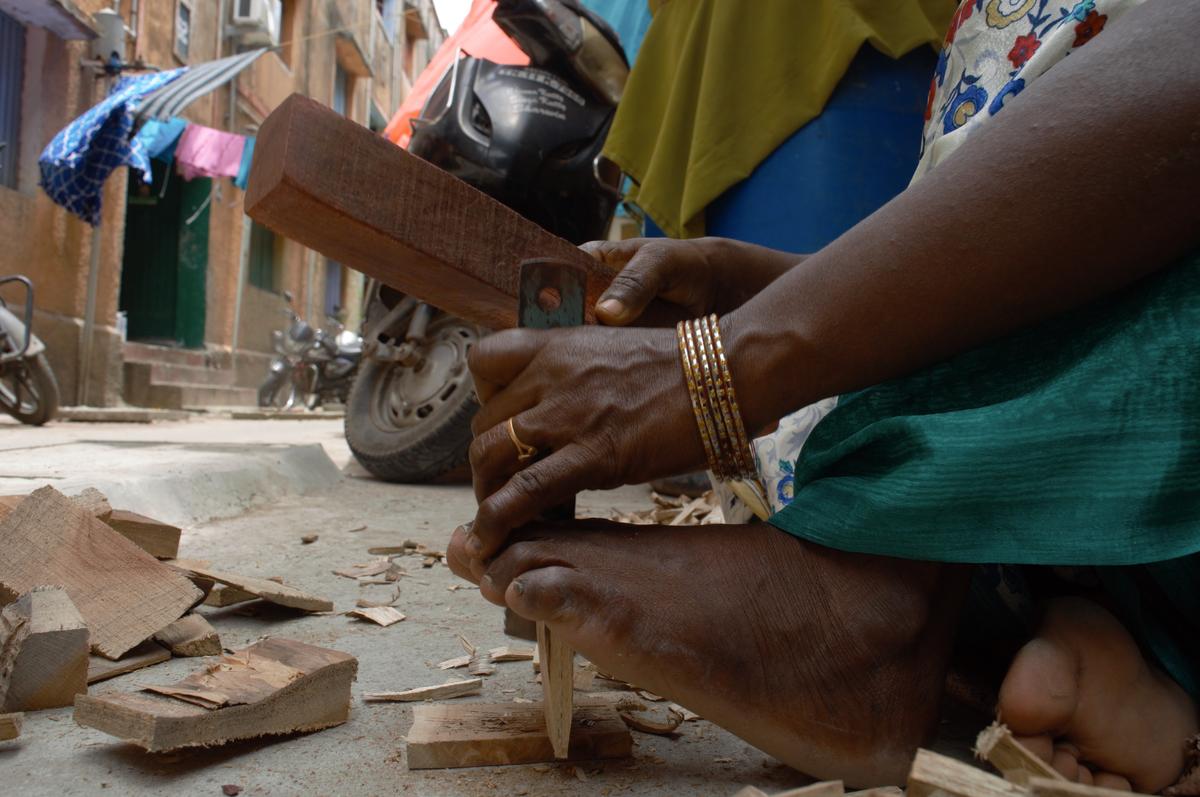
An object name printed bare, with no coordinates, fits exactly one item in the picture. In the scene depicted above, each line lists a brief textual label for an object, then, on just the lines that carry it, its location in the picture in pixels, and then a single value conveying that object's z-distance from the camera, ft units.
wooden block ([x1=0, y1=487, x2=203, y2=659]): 3.86
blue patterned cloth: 24.27
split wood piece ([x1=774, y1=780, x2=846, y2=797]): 2.17
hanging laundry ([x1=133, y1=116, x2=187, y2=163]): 28.14
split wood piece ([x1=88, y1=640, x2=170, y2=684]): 3.62
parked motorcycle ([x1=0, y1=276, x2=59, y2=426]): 18.92
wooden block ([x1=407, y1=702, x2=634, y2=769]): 2.88
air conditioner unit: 35.24
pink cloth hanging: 29.78
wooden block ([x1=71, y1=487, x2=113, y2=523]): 4.80
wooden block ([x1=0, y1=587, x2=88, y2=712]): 3.20
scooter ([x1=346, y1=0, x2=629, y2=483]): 10.41
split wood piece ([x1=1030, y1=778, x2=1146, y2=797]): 2.00
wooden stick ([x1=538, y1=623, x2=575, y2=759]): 2.88
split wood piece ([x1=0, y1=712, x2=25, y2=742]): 2.88
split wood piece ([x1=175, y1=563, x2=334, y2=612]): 4.58
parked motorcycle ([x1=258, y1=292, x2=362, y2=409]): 38.42
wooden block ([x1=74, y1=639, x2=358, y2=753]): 2.74
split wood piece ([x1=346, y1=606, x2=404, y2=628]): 4.75
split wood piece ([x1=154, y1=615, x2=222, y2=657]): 3.98
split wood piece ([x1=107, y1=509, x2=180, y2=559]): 4.80
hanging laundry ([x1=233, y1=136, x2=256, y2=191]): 29.62
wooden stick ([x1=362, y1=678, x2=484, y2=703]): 3.51
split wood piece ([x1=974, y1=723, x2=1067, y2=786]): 2.24
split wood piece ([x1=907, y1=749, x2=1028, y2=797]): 2.09
